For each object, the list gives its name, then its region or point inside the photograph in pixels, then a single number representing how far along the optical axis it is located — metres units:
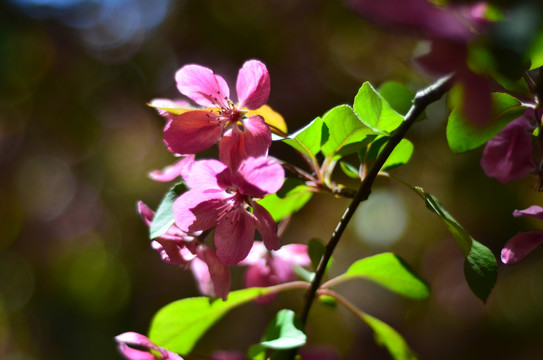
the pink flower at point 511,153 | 0.45
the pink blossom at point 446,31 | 0.36
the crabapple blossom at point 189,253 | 0.44
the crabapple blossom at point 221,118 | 0.42
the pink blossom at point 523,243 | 0.43
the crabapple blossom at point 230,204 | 0.42
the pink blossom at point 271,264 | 0.52
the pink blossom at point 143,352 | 0.44
